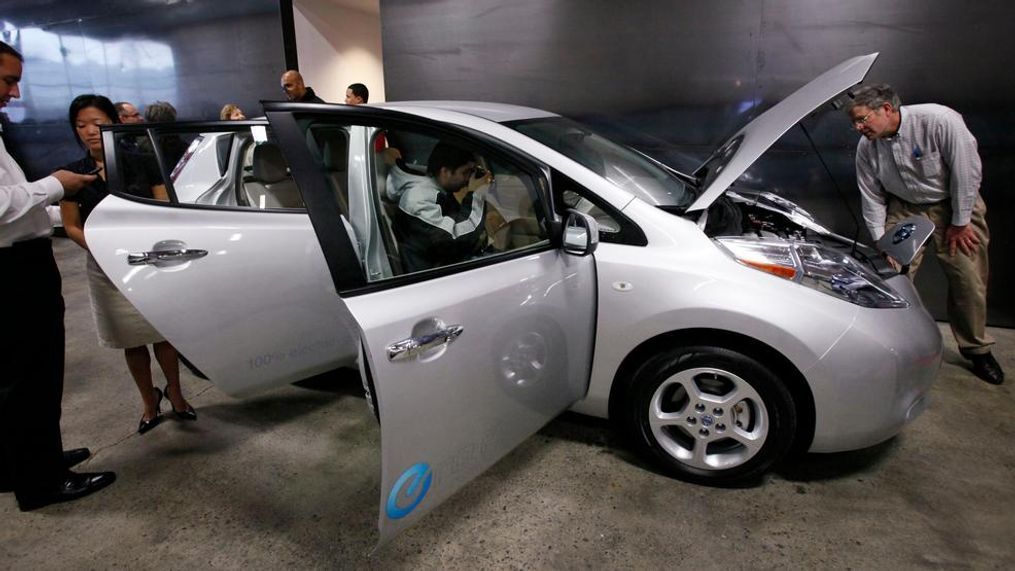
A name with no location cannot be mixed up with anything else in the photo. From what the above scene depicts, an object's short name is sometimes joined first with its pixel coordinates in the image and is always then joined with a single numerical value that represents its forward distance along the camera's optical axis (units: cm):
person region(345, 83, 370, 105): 521
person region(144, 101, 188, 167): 241
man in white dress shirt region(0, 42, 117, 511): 185
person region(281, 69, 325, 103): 525
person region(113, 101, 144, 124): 413
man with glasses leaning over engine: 279
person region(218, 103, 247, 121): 540
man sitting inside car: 176
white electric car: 157
